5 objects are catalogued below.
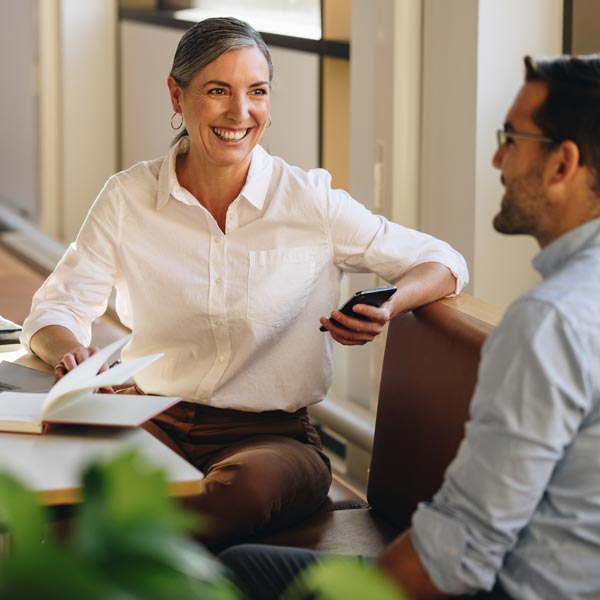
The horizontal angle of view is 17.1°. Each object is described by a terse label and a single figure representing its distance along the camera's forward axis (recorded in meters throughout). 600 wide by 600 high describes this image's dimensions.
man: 2.43
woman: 3.19
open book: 2.70
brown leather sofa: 2.95
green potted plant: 1.20
